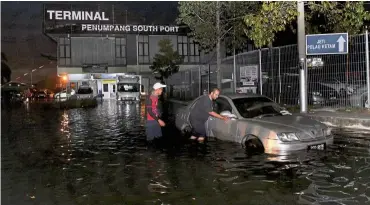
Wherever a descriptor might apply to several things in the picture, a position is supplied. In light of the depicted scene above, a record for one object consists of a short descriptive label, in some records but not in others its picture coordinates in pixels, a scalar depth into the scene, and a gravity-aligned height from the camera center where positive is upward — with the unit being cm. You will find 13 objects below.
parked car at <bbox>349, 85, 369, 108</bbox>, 1452 -19
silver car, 845 -68
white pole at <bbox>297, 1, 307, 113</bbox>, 1401 +100
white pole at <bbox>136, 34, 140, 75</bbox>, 5966 +611
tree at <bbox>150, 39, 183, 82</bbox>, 4881 +369
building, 5803 +698
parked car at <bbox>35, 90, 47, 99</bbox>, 6531 +25
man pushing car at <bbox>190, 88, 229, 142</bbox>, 988 -45
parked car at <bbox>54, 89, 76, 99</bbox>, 5343 +30
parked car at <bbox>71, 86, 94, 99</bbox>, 4212 +39
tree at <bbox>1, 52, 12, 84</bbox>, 8929 +505
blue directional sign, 1367 +157
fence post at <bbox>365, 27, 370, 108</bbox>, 1407 +92
